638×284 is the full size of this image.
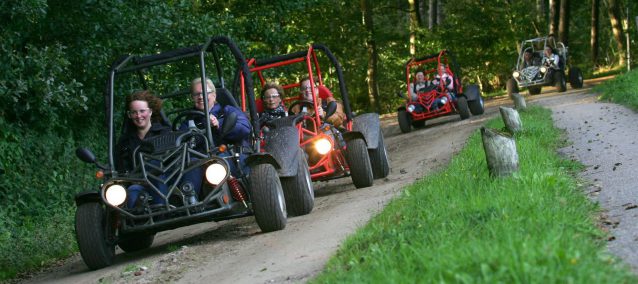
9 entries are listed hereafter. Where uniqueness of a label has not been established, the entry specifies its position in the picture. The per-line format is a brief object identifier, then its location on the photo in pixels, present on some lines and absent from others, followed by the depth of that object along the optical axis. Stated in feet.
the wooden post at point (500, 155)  32.40
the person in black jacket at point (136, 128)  34.30
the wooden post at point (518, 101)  81.51
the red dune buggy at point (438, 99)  82.12
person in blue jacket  35.42
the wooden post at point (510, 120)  52.44
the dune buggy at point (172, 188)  31.37
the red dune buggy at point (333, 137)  42.50
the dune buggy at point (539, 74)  106.93
